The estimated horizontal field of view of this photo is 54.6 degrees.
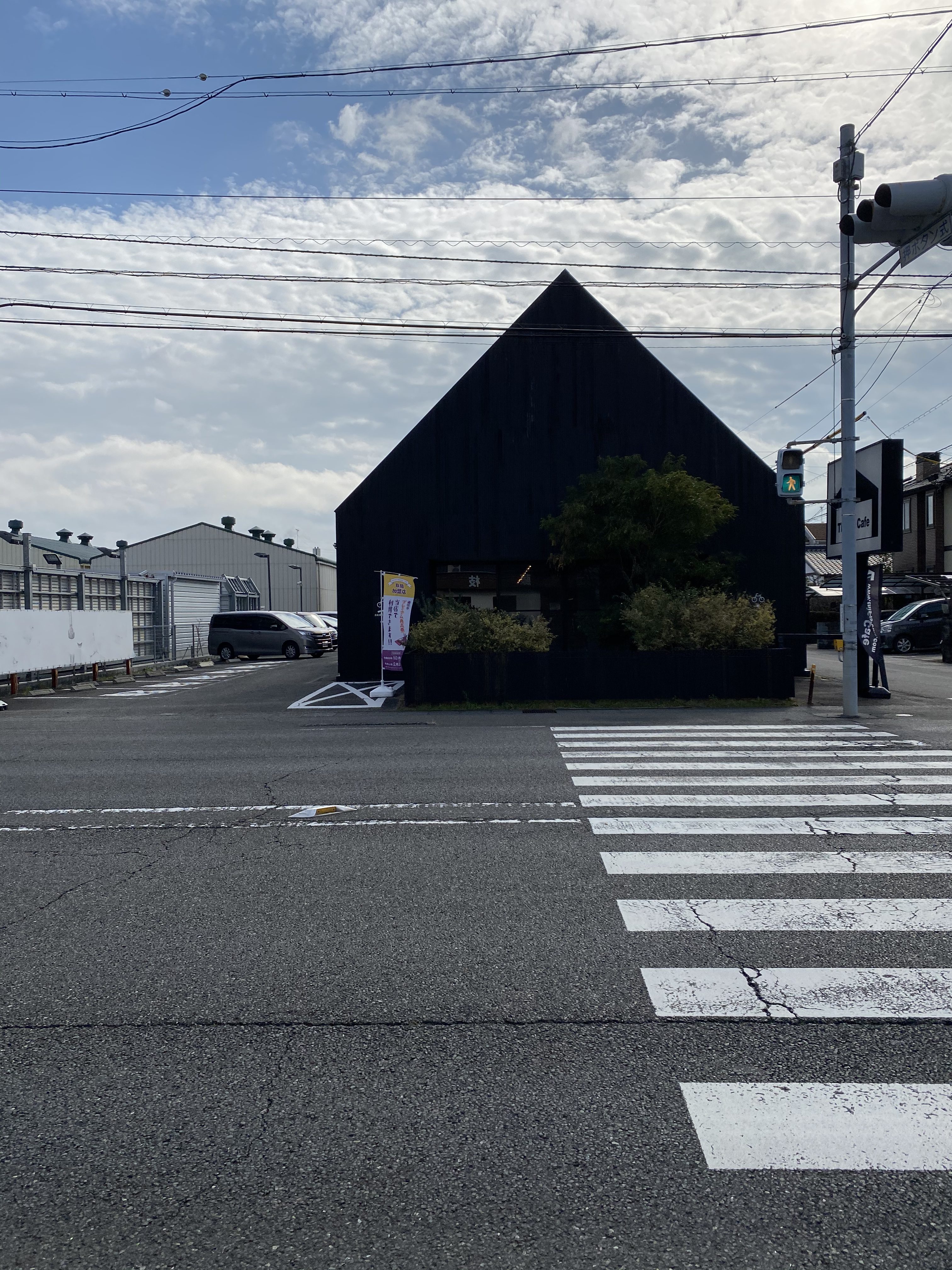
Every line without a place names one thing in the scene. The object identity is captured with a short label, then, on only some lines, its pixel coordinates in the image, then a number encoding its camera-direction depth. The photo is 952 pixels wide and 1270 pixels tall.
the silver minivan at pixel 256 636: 33.44
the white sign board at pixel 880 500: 16.09
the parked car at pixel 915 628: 33.44
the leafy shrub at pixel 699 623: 17.34
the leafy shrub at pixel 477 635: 17.62
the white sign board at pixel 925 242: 8.91
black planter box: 17.06
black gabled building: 23.31
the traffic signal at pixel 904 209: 8.50
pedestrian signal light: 15.67
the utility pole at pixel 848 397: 14.48
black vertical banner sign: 17.52
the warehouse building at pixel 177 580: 24.89
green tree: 19.95
